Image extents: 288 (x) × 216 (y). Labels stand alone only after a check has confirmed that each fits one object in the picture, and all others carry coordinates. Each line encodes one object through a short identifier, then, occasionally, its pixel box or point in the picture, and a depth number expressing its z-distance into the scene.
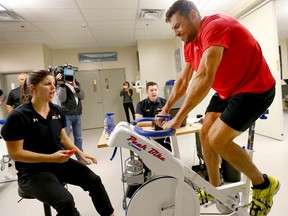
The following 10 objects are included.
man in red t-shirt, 1.04
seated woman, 1.13
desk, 1.59
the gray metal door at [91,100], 6.52
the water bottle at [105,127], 1.92
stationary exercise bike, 0.96
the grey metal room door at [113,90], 6.62
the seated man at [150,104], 2.48
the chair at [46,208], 1.24
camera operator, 2.77
